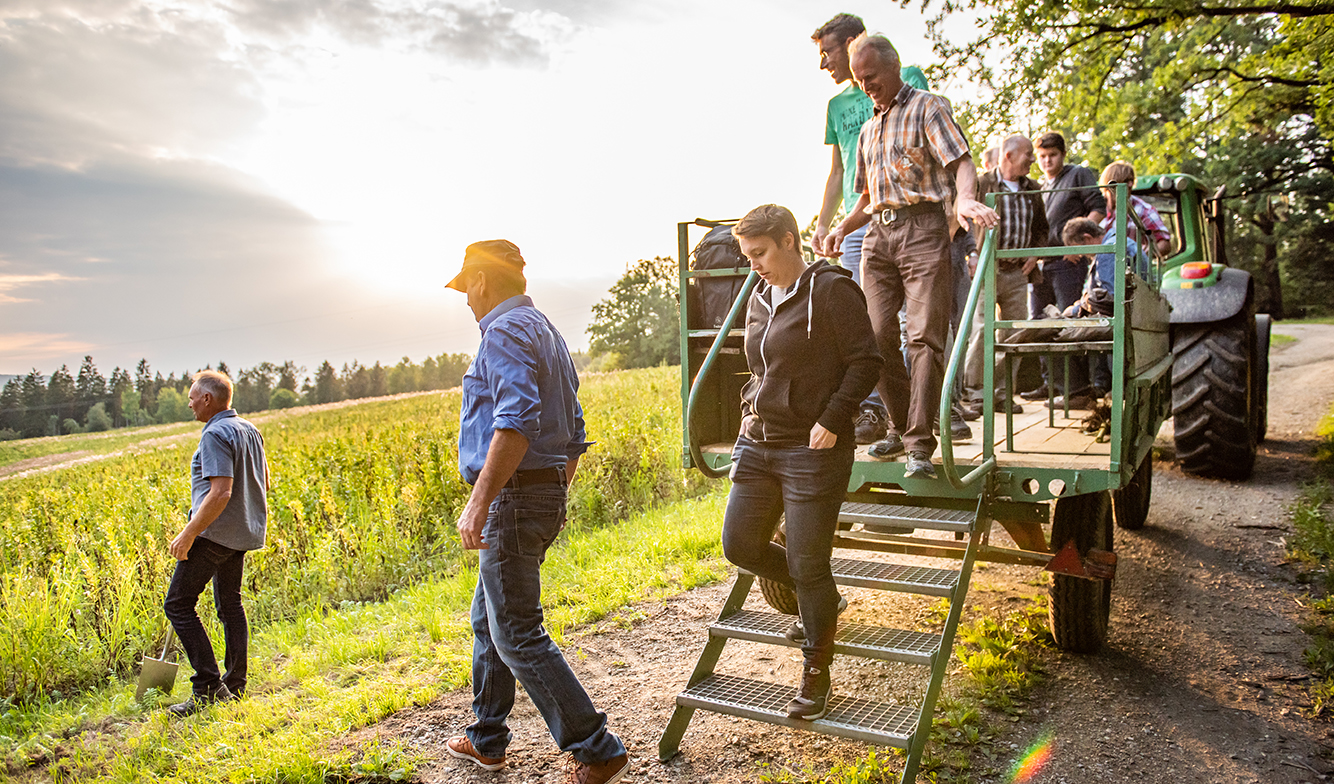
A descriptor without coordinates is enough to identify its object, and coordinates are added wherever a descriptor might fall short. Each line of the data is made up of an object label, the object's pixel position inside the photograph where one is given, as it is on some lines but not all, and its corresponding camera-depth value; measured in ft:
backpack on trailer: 14.28
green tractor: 21.98
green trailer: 10.65
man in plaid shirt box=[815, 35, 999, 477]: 12.05
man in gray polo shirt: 13.70
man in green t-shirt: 13.96
